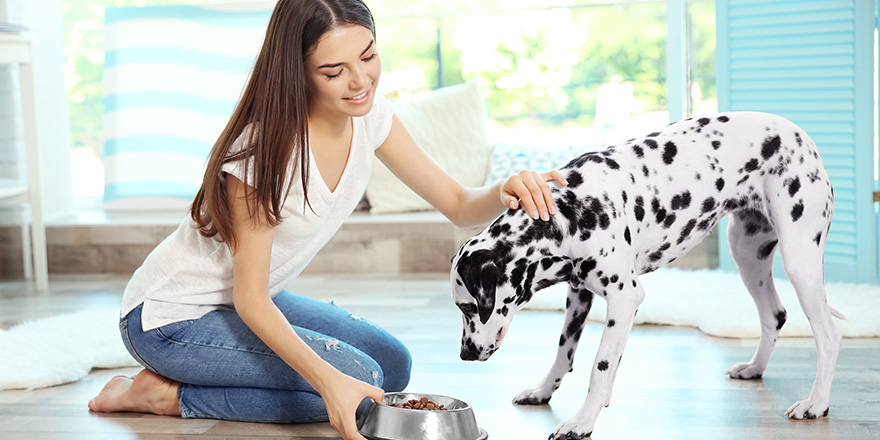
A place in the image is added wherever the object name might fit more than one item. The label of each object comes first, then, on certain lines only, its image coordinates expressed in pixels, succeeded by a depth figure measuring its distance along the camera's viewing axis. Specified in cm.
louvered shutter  369
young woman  188
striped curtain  533
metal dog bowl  181
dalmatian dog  188
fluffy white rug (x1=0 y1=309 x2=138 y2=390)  269
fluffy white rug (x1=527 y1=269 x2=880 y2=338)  298
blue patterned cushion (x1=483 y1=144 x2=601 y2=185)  476
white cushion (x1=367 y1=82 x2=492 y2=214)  474
